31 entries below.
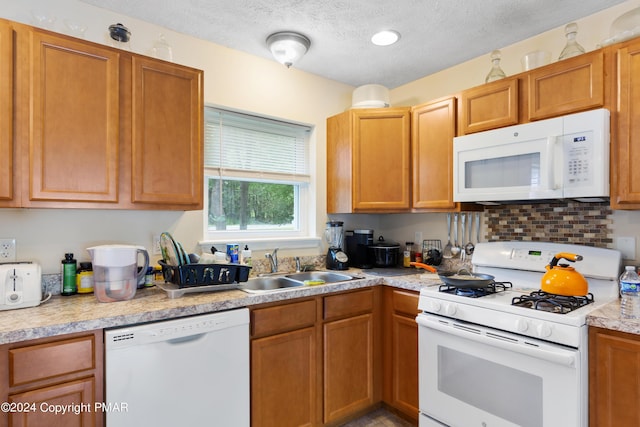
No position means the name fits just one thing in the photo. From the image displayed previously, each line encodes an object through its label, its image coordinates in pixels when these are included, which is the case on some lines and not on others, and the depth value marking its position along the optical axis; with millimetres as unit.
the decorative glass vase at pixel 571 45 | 1944
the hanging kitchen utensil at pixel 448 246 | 2746
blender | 2738
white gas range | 1496
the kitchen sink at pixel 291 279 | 2385
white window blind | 2480
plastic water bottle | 1487
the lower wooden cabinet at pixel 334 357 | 1891
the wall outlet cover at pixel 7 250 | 1750
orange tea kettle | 1663
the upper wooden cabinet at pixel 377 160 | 2666
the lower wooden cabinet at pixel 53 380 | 1265
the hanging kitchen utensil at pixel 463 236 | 2648
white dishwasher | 1444
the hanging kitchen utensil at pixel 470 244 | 2602
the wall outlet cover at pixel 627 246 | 1903
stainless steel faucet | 2572
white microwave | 1733
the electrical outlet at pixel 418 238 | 3000
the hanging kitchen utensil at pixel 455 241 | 2686
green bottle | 1815
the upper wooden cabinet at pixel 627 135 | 1655
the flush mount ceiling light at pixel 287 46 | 2283
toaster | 1521
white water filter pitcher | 1690
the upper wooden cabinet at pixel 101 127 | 1571
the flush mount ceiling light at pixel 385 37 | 2279
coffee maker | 2857
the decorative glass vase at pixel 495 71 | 2254
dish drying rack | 1815
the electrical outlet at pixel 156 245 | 2162
